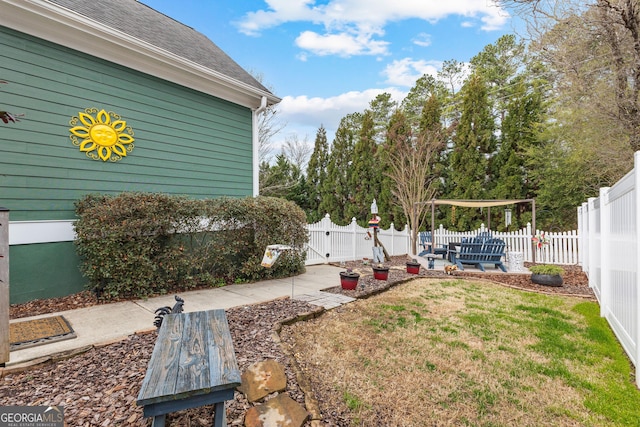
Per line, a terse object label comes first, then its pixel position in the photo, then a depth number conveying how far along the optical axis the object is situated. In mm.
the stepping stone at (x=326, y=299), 4198
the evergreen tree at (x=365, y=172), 15252
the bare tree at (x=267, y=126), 15961
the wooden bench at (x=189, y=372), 1306
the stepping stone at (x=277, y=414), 1742
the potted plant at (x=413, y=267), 6777
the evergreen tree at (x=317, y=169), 17562
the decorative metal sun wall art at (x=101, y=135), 4500
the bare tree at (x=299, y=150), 20312
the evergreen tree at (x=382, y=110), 19220
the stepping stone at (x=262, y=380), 2014
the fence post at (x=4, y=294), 2207
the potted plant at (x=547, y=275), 5816
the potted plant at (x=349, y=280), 4879
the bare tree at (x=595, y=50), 6492
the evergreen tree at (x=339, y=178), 16438
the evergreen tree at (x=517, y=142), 11891
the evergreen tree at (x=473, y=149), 12547
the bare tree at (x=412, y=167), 10875
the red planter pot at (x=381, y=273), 5715
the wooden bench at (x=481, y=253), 7480
